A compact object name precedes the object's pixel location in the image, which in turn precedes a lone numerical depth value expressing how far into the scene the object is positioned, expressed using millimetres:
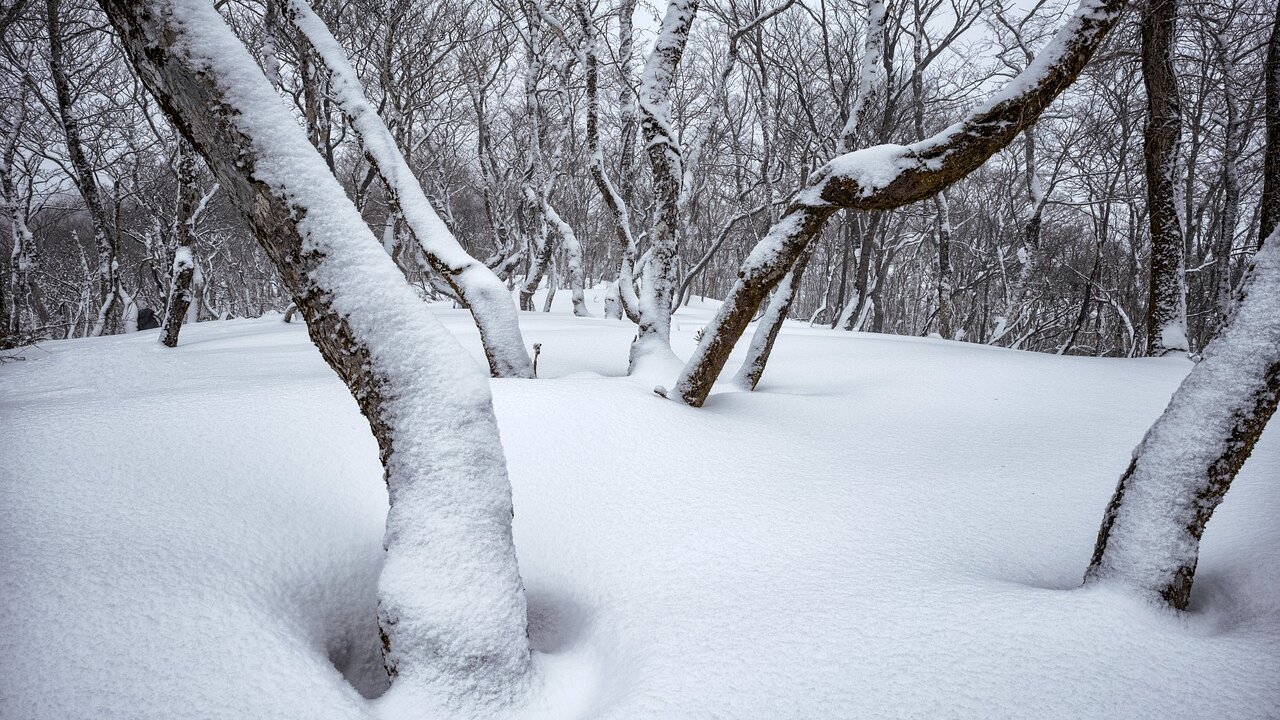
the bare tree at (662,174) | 3891
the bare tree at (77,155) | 6969
